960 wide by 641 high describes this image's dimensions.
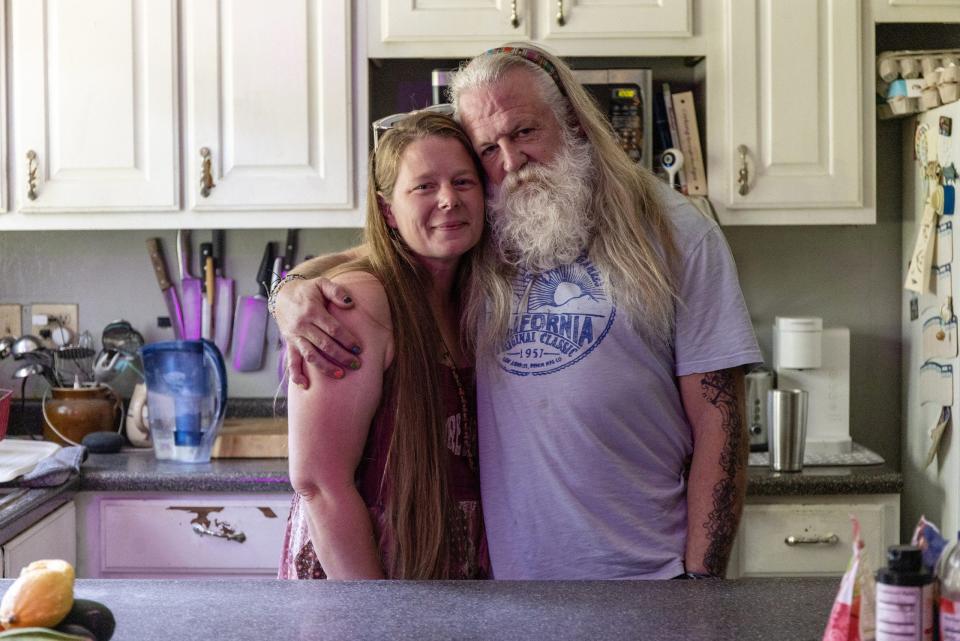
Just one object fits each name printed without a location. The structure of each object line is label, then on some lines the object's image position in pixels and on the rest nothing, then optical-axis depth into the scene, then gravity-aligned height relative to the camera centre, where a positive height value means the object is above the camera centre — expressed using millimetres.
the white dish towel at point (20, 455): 2424 -322
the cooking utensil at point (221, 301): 3113 +43
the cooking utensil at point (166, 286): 3121 +88
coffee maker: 2895 -198
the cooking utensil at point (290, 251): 3086 +182
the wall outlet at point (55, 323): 3158 -14
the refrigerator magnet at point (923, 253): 2715 +136
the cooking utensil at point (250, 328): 3117 -35
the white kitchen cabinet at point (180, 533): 2580 -513
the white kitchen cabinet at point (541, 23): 2695 +714
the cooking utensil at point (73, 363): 3082 -129
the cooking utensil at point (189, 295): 3119 +61
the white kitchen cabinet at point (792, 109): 2709 +496
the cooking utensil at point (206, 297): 3100 +55
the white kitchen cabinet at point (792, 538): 2559 -539
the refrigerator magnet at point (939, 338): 2654 -78
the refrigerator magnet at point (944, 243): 2654 +156
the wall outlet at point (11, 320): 3166 -4
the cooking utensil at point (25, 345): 2986 -72
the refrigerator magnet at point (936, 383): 2699 -194
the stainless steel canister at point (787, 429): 2598 -287
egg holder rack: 2717 +584
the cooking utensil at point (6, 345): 2961 -71
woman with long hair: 1547 -140
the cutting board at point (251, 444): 2742 -324
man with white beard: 1594 -61
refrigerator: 2643 -35
